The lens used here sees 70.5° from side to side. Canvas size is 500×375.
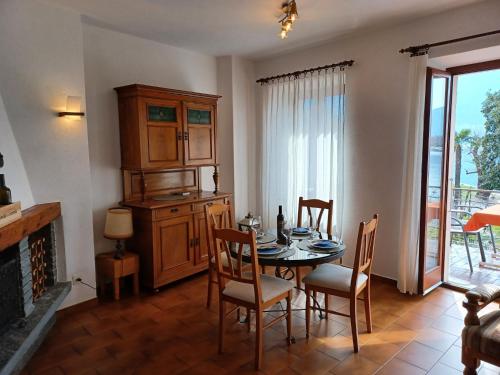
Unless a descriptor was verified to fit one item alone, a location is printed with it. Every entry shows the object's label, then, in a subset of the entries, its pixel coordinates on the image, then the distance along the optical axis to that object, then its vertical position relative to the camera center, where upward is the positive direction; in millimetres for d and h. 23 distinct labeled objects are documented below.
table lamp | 3256 -612
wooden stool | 3250 -1022
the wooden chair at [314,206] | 3247 -473
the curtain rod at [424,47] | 2884 +951
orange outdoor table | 3340 -609
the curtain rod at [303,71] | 3690 +973
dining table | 2367 -681
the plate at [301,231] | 2986 -632
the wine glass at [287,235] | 2678 -599
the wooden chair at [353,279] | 2412 -884
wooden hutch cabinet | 3395 -147
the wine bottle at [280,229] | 2752 -572
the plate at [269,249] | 2479 -659
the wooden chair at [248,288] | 2253 -907
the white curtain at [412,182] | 3146 -245
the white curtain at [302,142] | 3848 +171
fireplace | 2061 -870
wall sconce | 2887 +424
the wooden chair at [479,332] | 1888 -971
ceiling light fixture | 2378 +925
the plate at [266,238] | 2762 -650
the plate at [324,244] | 2578 -655
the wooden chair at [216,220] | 2980 -563
